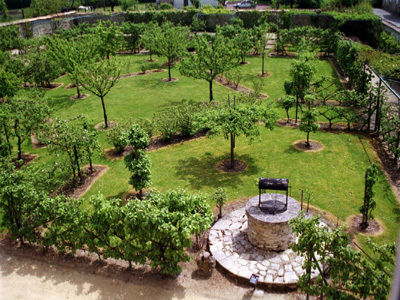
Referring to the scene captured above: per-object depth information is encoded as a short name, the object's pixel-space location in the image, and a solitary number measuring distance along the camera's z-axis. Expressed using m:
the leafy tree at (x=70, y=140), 16.09
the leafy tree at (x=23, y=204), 12.41
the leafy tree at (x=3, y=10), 57.35
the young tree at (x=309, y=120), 18.38
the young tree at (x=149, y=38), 34.62
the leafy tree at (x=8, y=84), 22.39
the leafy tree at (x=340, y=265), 8.84
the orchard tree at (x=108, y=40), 34.78
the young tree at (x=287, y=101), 21.53
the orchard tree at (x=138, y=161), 14.45
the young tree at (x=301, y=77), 22.05
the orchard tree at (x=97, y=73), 21.52
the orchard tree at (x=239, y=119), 16.12
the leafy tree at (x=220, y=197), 13.88
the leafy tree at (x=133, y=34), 41.41
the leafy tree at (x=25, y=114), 17.69
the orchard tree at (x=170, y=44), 31.44
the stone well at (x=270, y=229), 11.93
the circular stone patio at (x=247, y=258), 11.23
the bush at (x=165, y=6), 56.32
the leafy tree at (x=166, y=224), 10.80
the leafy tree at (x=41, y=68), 28.88
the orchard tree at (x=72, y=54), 25.33
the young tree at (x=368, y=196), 12.74
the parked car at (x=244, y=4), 59.12
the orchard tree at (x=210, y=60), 23.97
